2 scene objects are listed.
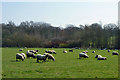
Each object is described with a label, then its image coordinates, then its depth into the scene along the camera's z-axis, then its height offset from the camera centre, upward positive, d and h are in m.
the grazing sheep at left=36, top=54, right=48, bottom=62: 23.06 -1.78
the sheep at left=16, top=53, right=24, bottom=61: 23.86 -1.84
